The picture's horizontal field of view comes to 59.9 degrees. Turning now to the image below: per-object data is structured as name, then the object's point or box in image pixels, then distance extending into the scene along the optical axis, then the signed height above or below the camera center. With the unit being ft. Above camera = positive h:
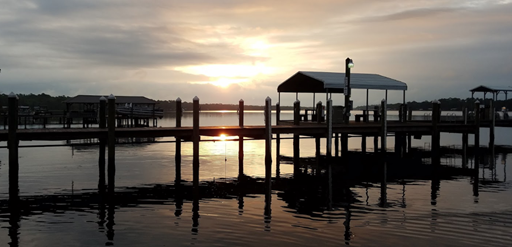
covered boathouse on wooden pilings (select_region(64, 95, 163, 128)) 131.23 +2.17
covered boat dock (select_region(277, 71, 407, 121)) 81.35 +6.56
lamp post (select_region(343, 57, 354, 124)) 77.25 +5.44
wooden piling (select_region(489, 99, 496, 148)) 101.91 +0.03
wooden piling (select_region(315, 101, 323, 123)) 82.12 +0.99
